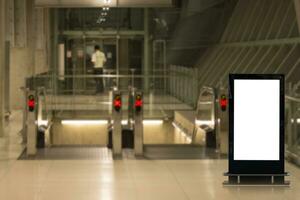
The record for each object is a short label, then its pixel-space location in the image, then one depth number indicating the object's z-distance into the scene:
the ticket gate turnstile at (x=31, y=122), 13.01
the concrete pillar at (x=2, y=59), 16.40
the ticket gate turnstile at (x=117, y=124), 13.11
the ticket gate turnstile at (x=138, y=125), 13.07
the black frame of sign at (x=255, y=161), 9.73
